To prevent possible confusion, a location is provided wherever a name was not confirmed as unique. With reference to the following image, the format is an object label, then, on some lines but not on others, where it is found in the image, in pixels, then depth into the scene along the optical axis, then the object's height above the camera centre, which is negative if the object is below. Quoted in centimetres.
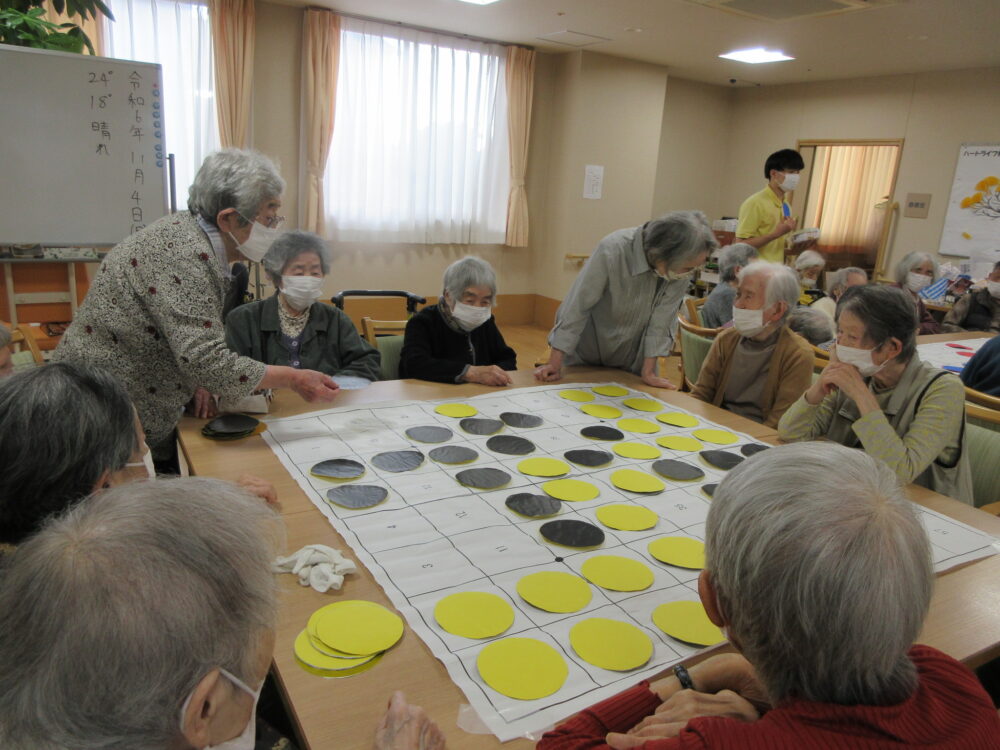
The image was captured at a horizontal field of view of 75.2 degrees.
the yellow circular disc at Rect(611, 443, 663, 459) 172 -59
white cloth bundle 109 -61
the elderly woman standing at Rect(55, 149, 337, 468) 163 -27
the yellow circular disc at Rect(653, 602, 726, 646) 102 -62
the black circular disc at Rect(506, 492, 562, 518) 137 -60
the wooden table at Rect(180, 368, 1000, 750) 83 -63
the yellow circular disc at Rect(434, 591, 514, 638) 100 -61
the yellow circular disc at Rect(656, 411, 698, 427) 201 -58
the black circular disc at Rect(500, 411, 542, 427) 190 -58
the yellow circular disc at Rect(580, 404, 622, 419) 204 -58
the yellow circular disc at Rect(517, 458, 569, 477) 156 -59
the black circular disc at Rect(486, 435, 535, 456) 169 -58
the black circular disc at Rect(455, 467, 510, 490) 147 -59
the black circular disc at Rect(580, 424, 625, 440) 184 -58
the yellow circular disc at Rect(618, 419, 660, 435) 192 -58
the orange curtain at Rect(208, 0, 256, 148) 465 +96
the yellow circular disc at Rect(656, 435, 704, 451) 180 -59
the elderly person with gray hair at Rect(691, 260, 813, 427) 229 -43
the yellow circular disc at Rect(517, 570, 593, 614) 107 -61
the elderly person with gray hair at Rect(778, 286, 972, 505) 168 -39
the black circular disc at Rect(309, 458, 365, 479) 149 -60
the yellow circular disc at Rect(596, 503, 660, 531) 134 -60
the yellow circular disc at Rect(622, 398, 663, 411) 215 -58
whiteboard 312 +20
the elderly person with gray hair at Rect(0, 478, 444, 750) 56 -38
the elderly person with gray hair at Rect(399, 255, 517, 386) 231 -46
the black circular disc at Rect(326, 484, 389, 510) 135 -60
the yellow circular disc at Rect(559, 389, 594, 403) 219 -57
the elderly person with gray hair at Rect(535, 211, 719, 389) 239 -30
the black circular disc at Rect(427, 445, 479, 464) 160 -59
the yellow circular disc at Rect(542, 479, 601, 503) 145 -59
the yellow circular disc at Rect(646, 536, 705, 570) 122 -60
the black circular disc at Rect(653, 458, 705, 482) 160 -59
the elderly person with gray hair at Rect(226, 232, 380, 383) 232 -43
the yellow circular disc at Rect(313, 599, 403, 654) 95 -62
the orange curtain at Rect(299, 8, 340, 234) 498 +80
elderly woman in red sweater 68 -39
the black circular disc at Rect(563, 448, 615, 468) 165 -59
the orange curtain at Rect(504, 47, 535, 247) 593 +82
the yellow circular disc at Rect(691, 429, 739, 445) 188 -58
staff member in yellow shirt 468 +17
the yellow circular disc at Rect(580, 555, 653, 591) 114 -61
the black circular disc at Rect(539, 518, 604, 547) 126 -60
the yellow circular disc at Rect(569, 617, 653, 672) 96 -62
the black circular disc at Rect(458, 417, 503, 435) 181 -58
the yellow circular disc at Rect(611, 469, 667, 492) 151 -59
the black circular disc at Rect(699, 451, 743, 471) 168 -58
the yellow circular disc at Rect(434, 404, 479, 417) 194 -58
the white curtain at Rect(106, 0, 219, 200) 441 +92
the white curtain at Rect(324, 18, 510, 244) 534 +61
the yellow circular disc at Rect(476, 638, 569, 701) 89 -62
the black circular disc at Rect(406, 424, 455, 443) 173 -58
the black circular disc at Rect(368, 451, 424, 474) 154 -59
